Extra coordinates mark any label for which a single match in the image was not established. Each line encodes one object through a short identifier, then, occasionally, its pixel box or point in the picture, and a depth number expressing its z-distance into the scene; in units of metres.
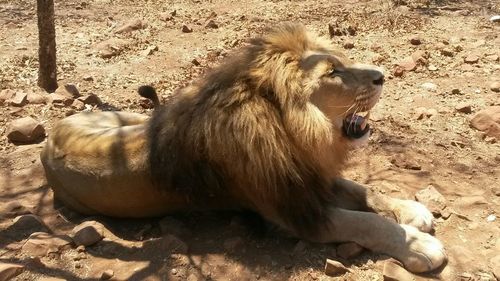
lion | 2.77
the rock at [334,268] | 2.70
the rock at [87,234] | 3.07
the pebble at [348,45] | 5.98
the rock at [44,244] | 3.00
